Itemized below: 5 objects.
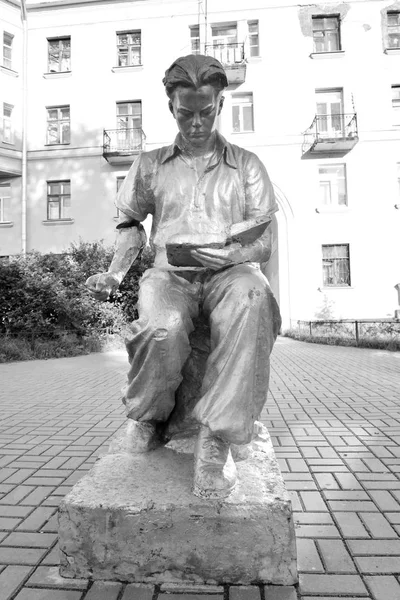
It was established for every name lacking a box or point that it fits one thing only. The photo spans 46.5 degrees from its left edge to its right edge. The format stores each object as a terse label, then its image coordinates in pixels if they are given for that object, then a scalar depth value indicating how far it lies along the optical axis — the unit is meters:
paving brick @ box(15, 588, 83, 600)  1.62
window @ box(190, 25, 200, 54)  18.81
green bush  11.59
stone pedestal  1.69
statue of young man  1.82
